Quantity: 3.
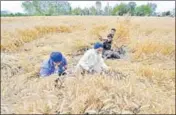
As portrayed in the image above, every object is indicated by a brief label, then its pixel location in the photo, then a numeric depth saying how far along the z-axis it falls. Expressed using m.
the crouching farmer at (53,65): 1.94
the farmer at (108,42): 3.13
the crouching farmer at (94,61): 2.10
